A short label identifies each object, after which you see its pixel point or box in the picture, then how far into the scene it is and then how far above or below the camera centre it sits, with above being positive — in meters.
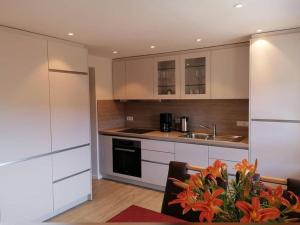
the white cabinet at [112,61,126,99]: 4.66 +0.48
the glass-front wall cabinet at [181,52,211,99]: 3.79 +0.44
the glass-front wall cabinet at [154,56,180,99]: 4.07 +0.44
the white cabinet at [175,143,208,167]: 3.56 -0.72
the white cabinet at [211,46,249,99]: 3.46 +0.43
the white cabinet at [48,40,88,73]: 3.07 +0.63
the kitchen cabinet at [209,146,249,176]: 3.25 -0.68
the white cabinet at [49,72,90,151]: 3.11 -0.06
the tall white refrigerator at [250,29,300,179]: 2.81 +0.01
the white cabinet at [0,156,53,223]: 2.63 -0.94
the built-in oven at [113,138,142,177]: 4.18 -0.89
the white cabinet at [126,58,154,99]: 4.34 +0.46
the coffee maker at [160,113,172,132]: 4.40 -0.31
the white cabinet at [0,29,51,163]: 2.59 +0.10
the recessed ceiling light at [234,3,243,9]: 2.04 +0.80
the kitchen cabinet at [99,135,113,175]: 4.48 -0.89
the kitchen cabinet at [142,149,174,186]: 3.89 -0.97
